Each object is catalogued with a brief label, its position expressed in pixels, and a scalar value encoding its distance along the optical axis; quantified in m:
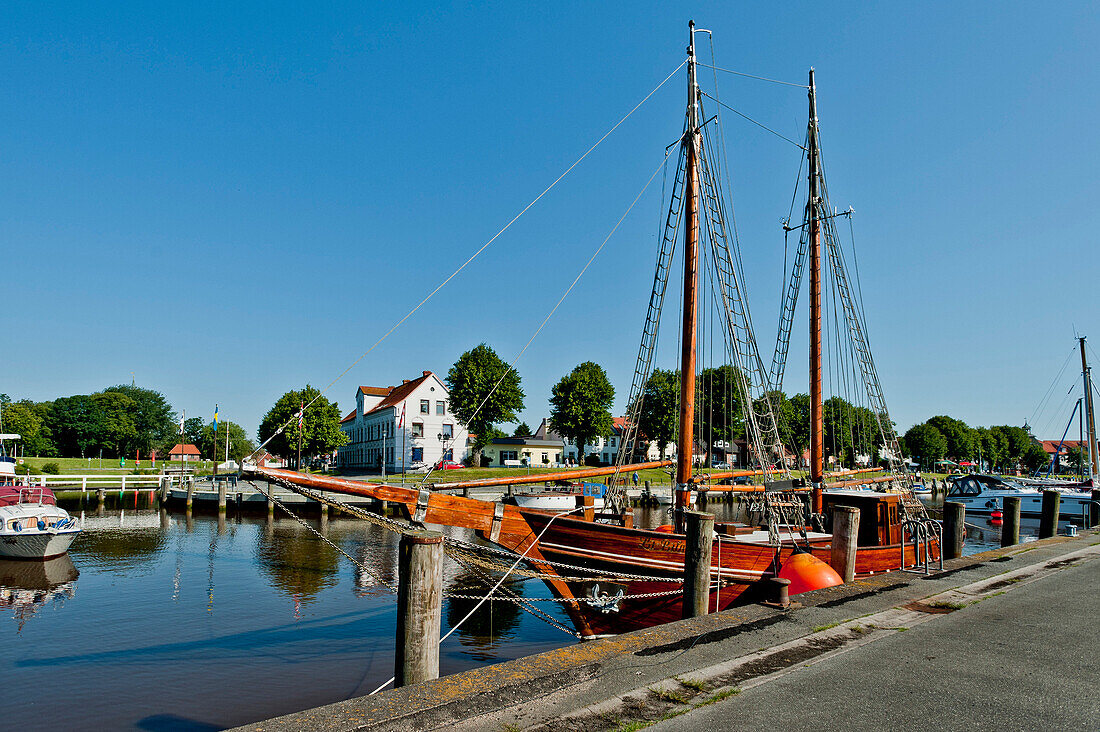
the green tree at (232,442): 124.69
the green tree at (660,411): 78.25
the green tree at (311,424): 62.12
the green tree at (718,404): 68.62
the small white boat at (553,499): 33.53
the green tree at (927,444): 108.00
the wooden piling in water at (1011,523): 18.47
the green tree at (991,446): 124.38
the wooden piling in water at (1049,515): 20.22
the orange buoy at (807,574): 10.71
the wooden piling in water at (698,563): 8.00
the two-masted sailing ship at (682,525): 10.82
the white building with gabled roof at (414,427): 69.06
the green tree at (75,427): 104.81
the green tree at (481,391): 65.94
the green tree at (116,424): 105.69
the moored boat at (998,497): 41.88
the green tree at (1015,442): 132.00
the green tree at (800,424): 84.81
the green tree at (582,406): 74.19
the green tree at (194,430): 142.61
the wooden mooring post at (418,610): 5.45
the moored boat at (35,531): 21.09
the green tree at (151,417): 123.25
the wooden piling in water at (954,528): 14.72
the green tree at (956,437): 114.81
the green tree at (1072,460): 102.56
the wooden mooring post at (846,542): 10.40
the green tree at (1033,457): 115.21
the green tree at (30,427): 92.00
